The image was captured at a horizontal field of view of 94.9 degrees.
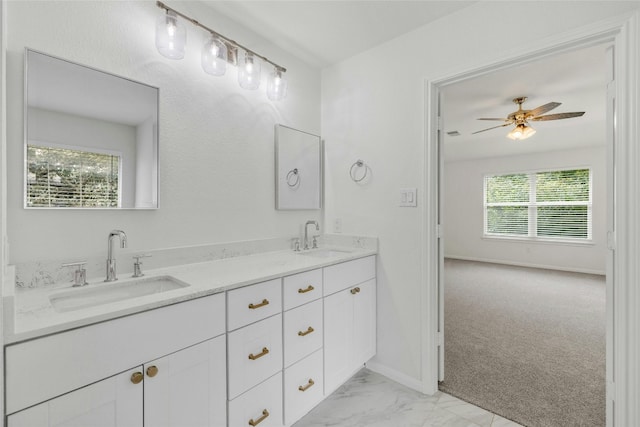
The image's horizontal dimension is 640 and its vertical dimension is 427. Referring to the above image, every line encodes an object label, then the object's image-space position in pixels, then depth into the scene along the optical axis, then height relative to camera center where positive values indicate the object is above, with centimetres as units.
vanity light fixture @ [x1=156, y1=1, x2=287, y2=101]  157 +97
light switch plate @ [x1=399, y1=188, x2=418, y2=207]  208 +11
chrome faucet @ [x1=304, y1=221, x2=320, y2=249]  246 -20
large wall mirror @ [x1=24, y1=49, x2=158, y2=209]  129 +36
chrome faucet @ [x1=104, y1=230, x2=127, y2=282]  139 -22
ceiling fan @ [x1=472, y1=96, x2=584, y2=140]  335 +116
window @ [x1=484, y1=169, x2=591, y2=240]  564 +17
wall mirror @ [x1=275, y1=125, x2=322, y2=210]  231 +36
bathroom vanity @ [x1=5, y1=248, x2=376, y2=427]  88 -54
